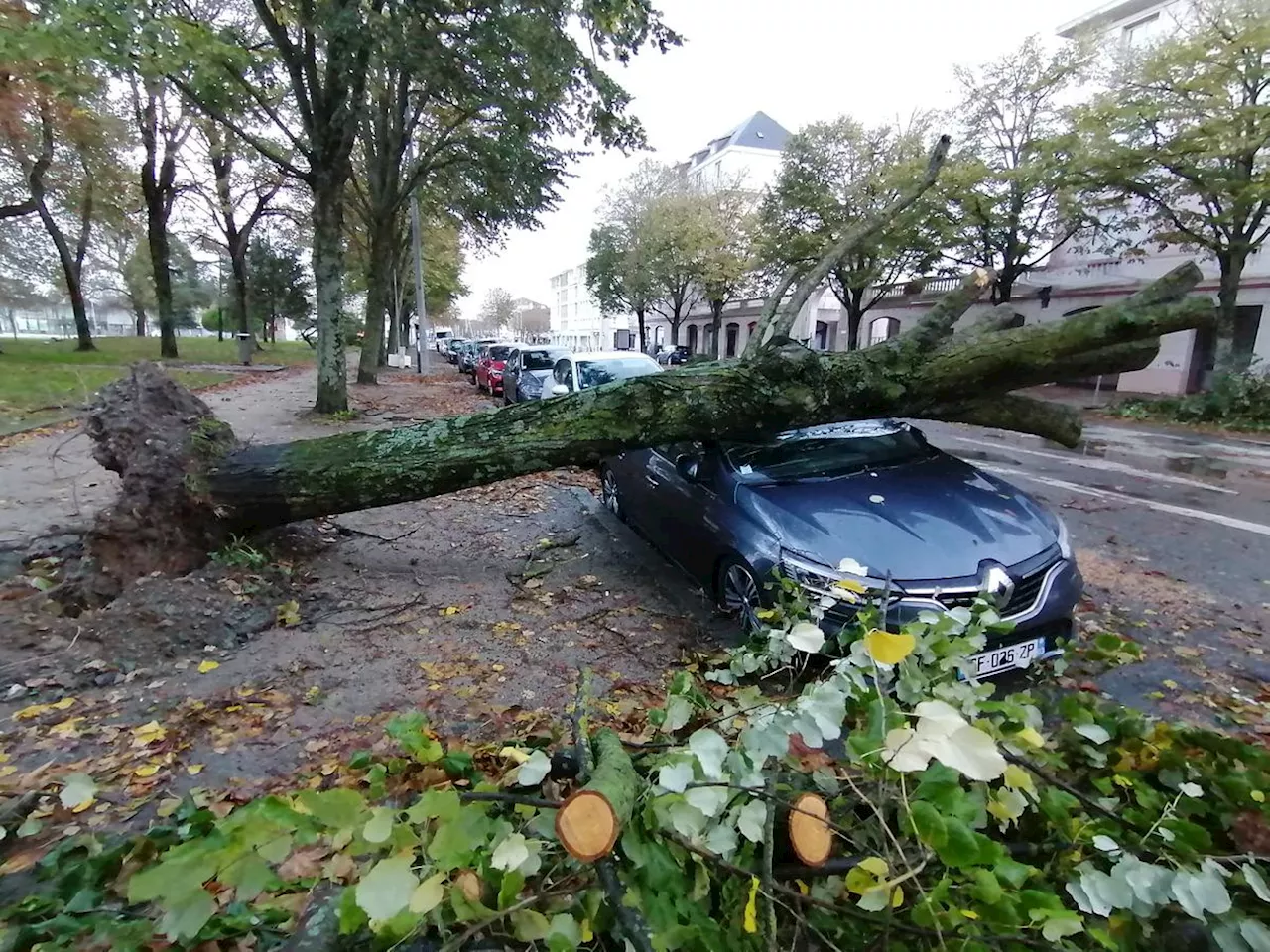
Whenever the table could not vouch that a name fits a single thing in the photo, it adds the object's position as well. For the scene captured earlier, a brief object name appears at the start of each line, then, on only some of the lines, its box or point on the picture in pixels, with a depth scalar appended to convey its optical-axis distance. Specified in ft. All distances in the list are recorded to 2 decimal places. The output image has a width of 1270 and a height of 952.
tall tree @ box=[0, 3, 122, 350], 23.52
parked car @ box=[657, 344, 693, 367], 118.11
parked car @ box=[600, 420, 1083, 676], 10.78
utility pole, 79.97
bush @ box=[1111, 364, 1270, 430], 47.21
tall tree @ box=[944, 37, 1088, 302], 63.05
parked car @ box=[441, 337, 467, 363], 138.82
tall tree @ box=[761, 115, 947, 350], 77.41
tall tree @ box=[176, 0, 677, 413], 31.19
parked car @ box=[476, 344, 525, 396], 65.51
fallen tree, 13.75
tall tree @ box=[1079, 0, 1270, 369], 45.64
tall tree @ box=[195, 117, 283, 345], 70.59
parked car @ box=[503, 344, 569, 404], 50.42
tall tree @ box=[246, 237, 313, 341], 128.36
